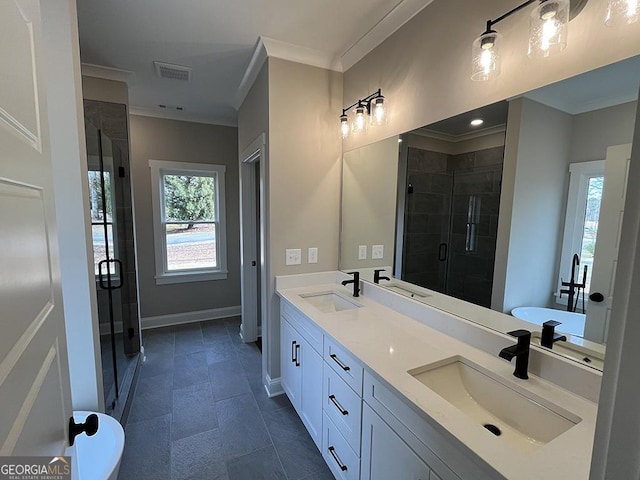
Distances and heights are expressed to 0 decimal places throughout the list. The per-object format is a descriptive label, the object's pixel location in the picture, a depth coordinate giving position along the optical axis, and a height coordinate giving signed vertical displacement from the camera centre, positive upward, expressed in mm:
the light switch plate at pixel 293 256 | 2379 -376
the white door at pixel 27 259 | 496 -109
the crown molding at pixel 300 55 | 2137 +1218
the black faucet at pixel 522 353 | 1134 -540
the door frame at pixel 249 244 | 3072 -375
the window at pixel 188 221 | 3680 -159
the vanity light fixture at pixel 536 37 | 1059 +725
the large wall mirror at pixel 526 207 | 1049 +40
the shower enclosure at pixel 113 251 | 2033 -360
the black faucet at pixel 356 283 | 2221 -548
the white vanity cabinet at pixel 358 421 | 920 -893
